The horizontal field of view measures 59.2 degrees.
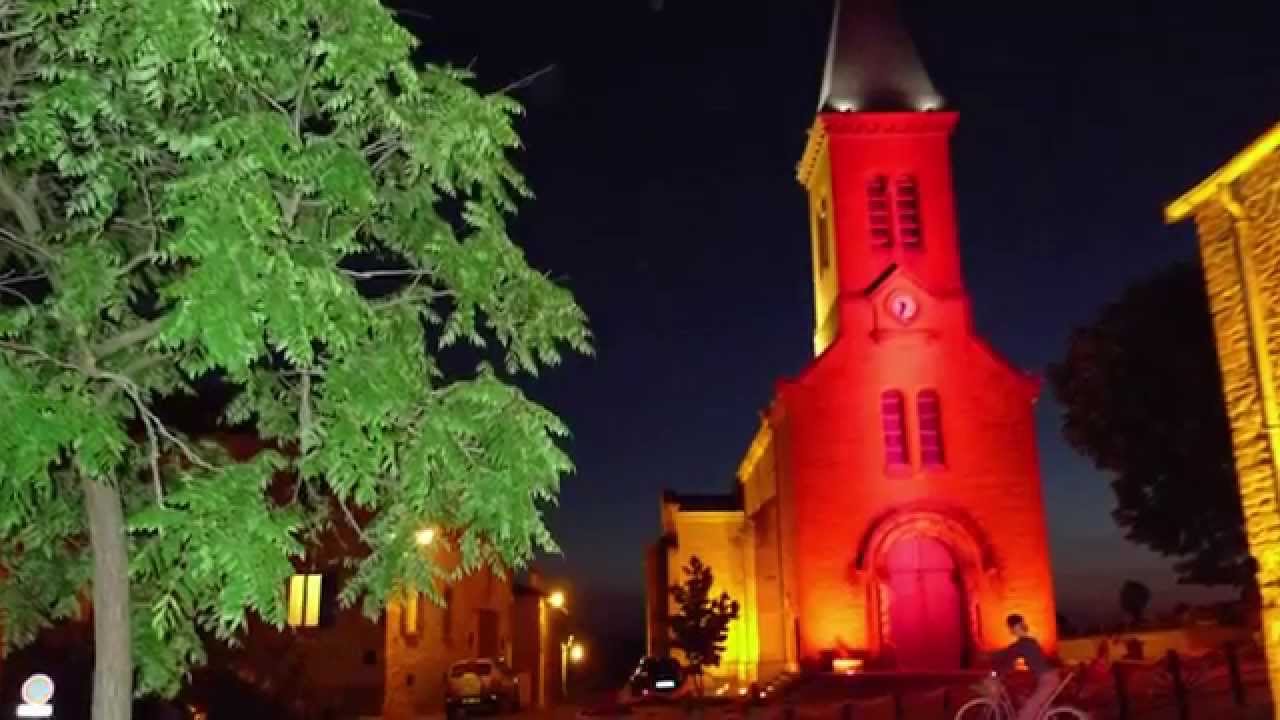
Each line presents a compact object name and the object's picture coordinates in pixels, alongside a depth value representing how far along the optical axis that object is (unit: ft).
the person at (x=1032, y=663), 42.37
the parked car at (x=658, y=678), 122.31
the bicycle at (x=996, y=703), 46.57
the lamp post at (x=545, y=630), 174.29
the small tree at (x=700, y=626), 129.49
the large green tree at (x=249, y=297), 18.89
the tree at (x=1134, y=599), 130.82
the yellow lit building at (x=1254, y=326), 44.27
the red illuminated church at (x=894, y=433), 108.68
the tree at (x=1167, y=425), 104.17
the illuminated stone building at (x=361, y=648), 84.53
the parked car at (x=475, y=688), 99.86
